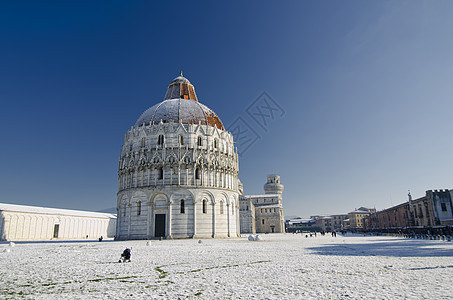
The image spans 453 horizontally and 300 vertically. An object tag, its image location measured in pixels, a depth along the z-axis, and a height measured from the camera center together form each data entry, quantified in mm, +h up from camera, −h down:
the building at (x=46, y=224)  55922 +1885
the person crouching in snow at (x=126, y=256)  14633 -1235
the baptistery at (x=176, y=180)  41875 +6974
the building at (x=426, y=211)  49469 +1710
